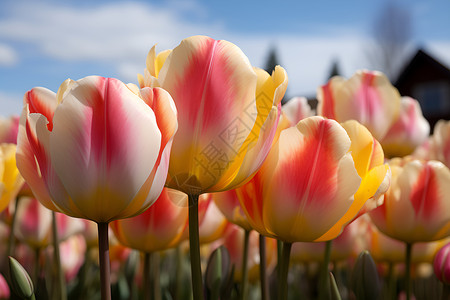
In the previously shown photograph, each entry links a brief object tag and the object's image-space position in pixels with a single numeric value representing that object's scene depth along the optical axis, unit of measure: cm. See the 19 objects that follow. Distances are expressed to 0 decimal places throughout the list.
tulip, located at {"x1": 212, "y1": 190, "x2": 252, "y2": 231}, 65
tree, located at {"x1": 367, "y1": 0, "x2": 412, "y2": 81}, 2028
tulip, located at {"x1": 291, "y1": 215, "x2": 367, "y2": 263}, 106
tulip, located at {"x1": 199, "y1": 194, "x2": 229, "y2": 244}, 79
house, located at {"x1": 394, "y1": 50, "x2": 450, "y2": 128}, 1717
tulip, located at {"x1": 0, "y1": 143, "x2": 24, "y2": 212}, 60
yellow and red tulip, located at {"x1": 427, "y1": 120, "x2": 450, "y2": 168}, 119
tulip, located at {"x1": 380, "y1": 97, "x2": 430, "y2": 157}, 113
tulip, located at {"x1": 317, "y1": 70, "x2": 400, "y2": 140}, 92
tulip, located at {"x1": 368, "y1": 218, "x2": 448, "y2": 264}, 100
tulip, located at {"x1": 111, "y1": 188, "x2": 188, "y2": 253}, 62
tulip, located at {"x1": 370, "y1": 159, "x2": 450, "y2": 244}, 69
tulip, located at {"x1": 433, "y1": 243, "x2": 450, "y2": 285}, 68
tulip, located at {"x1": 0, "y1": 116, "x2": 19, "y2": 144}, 90
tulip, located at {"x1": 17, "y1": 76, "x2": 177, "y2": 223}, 38
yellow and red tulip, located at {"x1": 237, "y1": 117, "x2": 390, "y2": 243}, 47
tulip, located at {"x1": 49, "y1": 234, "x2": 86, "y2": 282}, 121
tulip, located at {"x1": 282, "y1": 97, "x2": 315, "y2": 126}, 88
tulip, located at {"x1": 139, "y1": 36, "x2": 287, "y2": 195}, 43
